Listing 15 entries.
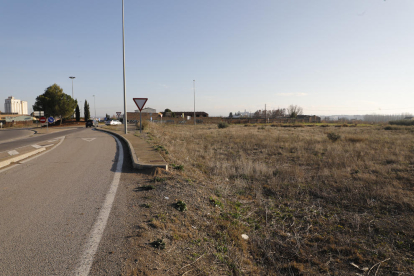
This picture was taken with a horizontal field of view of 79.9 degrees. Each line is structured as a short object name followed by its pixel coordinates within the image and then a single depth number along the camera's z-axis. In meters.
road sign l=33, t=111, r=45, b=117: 31.59
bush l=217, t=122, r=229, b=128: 48.56
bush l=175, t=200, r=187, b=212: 4.64
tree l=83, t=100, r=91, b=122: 73.04
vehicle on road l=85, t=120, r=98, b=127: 41.65
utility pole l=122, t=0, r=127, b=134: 19.85
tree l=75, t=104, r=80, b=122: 65.50
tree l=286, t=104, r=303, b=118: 124.46
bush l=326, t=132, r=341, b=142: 21.02
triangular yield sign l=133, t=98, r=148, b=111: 16.52
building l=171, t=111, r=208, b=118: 109.69
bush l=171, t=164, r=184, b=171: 7.83
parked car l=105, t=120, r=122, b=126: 48.34
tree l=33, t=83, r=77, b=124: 48.30
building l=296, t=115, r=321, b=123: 91.46
